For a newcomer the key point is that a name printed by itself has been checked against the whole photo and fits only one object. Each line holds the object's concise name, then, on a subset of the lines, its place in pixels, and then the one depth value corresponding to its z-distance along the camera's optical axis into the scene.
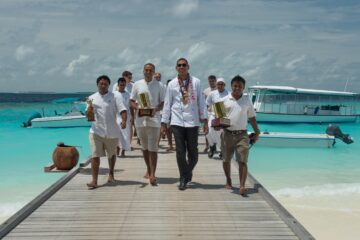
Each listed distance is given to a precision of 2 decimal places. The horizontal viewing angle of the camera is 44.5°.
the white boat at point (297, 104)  33.44
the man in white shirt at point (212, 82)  9.64
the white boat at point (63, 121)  31.08
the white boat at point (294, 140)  20.39
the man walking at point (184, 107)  6.27
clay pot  8.97
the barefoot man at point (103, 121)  6.45
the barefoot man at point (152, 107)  6.69
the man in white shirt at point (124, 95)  8.86
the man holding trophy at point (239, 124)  5.99
